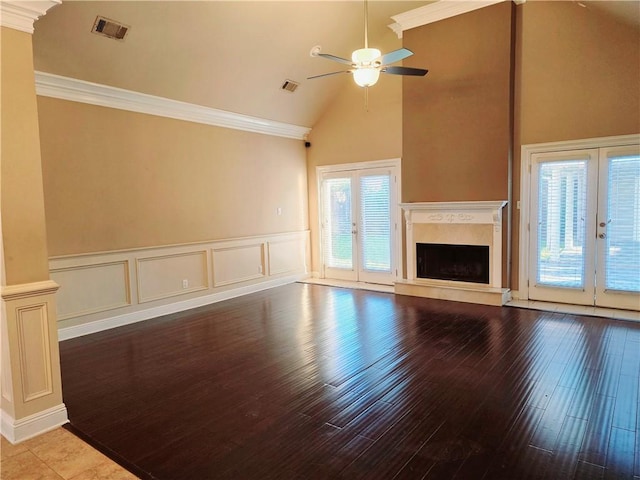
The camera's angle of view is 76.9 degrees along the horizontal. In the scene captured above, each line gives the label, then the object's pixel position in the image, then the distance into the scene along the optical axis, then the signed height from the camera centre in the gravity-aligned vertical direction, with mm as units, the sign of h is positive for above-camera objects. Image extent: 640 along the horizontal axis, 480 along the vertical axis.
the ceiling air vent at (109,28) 4184 +2001
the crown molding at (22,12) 2477 +1299
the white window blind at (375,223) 6984 -241
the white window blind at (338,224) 7539 -261
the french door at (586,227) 4938 -300
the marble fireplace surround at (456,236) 5723 -433
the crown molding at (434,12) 5609 +2843
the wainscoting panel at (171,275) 5453 -862
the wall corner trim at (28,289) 2580 -466
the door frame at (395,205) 6773 +55
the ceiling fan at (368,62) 3754 +1389
